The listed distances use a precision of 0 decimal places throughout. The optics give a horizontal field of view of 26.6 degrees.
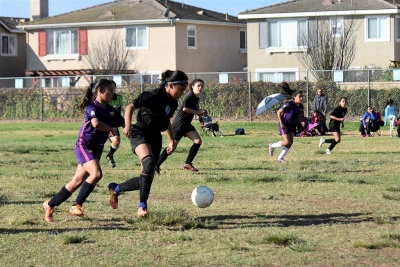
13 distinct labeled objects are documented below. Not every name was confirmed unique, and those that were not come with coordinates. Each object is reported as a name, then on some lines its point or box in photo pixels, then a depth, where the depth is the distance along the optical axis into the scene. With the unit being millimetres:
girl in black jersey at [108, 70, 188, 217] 10523
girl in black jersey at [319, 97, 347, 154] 20969
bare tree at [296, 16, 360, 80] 46000
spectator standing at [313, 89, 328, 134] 33156
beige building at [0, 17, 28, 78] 61031
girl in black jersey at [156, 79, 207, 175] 15891
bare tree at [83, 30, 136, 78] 52844
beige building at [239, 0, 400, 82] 46625
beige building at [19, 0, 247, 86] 52500
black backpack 31344
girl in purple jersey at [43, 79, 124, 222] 10086
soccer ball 10742
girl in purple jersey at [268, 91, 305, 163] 17969
